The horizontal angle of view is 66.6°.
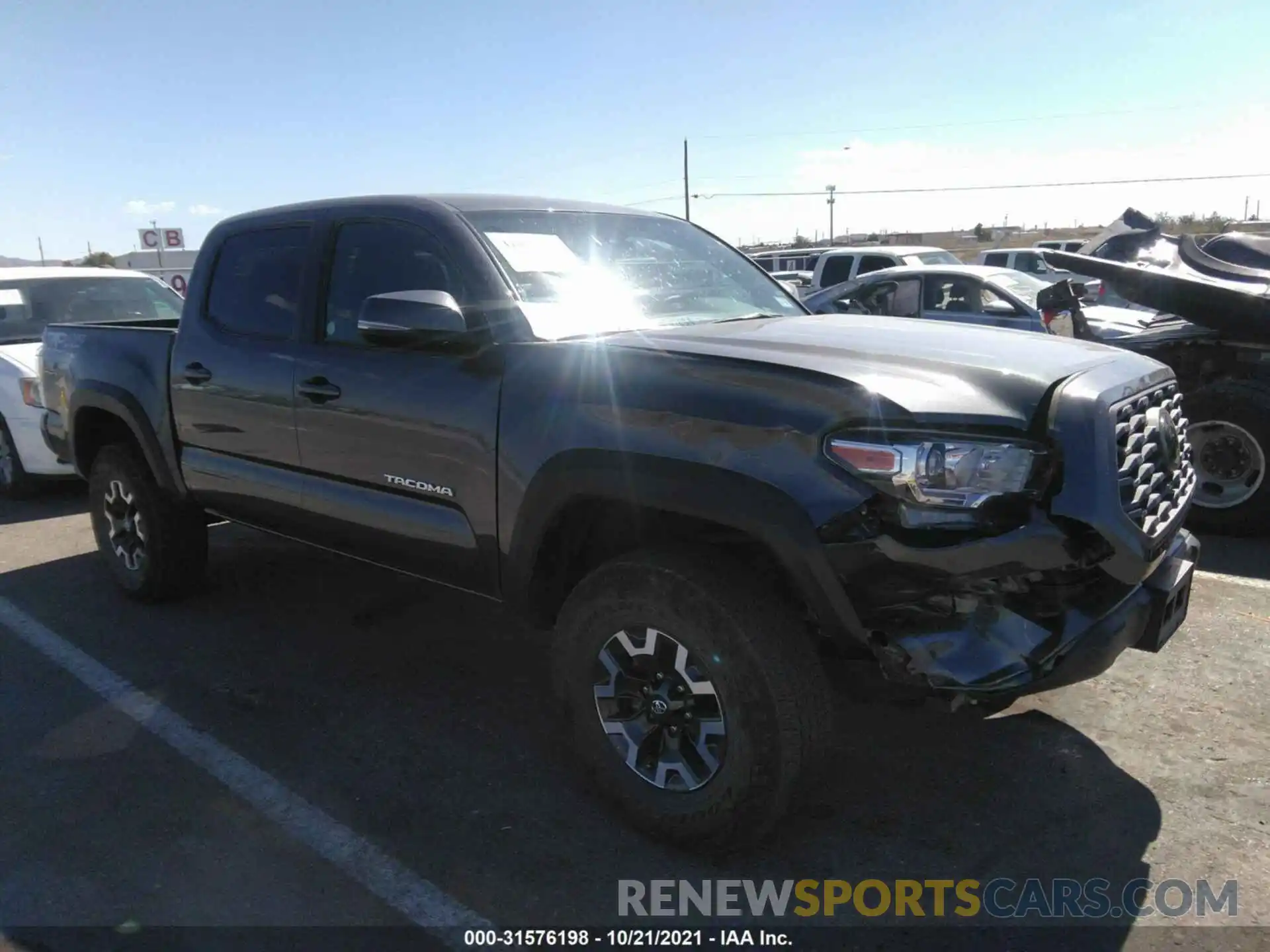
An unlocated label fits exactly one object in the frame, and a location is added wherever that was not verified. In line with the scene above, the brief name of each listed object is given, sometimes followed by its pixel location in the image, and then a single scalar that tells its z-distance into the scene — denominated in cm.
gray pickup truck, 245
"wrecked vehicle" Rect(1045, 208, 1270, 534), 564
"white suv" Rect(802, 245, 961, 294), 1396
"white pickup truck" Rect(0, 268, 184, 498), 752
